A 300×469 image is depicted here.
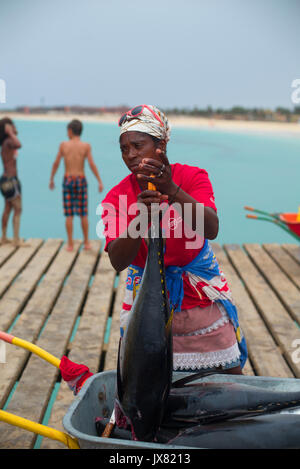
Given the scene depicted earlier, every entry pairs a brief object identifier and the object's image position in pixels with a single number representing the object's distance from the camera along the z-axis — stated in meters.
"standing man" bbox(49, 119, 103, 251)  6.23
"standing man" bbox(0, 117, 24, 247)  6.27
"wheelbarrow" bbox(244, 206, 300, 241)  5.18
